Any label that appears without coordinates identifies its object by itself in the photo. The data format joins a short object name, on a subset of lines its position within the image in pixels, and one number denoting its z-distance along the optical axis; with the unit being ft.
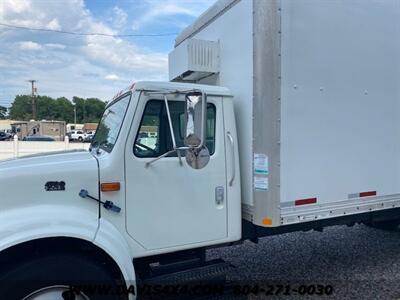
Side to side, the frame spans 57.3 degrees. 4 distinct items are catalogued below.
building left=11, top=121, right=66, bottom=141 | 159.22
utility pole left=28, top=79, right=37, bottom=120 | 220.84
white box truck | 8.91
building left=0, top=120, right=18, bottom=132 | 226.89
